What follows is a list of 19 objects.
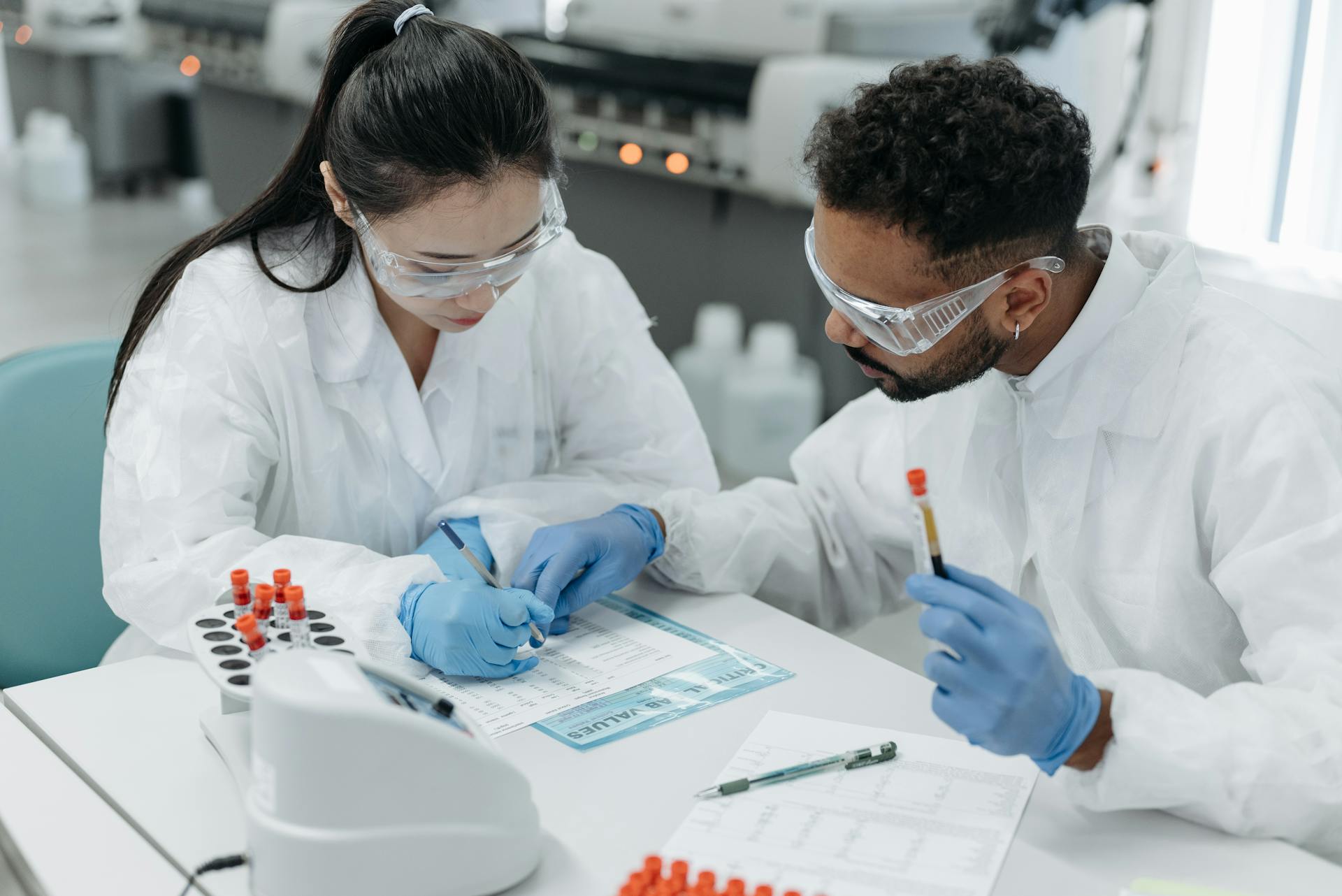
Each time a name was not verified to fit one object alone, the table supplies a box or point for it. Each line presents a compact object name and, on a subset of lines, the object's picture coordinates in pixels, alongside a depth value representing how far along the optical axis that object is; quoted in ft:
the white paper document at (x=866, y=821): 2.92
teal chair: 4.61
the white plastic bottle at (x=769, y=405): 10.48
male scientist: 3.06
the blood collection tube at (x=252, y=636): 3.23
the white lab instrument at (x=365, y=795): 2.64
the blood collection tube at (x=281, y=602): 3.32
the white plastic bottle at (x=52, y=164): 19.67
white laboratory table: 2.96
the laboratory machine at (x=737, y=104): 8.82
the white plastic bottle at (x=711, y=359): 10.80
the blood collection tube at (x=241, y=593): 3.37
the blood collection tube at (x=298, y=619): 3.27
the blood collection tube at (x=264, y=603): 3.30
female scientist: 3.98
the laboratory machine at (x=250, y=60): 13.74
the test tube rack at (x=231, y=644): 3.15
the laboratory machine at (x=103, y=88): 18.62
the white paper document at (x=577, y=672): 3.70
